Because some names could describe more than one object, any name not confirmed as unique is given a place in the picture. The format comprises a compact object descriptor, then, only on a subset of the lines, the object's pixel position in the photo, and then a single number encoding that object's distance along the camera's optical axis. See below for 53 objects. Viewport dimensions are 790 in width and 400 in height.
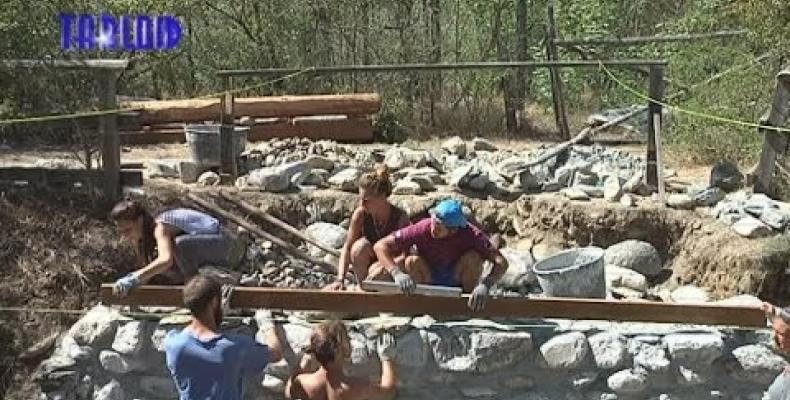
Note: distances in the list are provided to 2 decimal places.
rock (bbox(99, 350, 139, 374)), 5.02
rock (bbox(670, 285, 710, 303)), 8.48
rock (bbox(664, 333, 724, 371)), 4.84
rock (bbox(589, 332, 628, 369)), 4.89
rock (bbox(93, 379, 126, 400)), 5.06
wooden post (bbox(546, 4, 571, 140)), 13.55
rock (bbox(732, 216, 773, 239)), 8.71
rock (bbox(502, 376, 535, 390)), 4.91
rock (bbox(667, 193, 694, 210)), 9.55
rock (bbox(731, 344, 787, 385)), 4.84
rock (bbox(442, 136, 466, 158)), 11.70
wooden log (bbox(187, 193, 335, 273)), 9.41
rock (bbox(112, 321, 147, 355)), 4.96
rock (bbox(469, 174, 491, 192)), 10.17
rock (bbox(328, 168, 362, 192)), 10.19
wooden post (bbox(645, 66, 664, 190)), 9.86
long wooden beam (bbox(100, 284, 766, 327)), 4.86
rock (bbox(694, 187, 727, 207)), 9.55
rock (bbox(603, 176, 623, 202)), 9.87
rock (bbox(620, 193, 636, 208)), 9.70
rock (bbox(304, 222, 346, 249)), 9.51
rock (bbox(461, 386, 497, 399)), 4.93
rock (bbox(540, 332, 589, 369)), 4.88
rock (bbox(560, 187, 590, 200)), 9.91
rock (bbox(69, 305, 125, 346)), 5.04
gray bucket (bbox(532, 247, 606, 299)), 6.12
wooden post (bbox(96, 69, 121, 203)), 8.95
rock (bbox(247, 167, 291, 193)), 10.09
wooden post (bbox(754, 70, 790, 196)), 8.91
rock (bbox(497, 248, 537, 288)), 8.91
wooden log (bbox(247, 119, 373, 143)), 12.61
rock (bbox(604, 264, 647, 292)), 8.88
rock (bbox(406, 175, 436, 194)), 10.17
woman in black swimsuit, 5.84
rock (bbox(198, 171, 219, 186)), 10.12
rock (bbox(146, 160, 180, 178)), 10.32
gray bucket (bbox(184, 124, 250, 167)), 10.32
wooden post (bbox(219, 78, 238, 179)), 10.22
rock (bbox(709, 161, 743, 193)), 9.76
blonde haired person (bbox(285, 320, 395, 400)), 4.28
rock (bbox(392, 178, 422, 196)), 9.97
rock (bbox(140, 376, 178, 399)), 5.00
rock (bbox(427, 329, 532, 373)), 4.87
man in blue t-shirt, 4.16
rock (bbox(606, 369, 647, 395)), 4.88
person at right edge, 4.02
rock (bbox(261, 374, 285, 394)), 4.86
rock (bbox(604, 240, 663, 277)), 9.30
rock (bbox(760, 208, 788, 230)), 8.75
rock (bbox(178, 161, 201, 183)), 10.20
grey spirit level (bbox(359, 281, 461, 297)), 4.92
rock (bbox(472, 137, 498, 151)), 12.19
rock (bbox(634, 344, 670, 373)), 4.87
